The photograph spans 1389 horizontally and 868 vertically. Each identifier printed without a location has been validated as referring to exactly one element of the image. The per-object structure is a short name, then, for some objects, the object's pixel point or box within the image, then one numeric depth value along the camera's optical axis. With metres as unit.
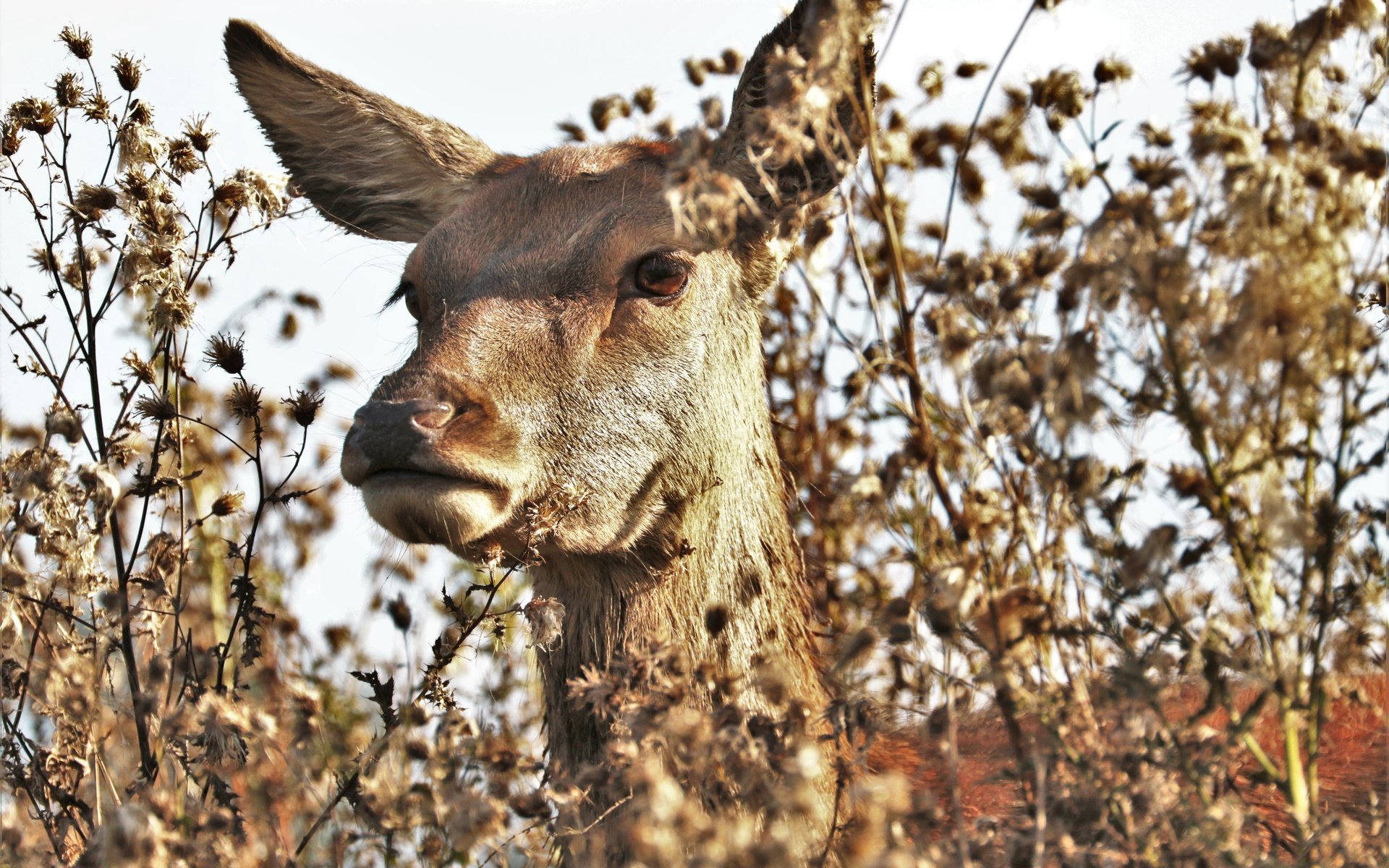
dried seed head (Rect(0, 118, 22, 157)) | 9.49
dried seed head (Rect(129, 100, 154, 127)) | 9.60
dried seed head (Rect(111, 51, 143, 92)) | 9.55
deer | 7.76
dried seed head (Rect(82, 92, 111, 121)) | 9.55
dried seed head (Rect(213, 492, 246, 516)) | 8.81
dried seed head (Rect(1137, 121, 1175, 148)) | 6.47
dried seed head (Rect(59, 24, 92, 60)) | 9.44
